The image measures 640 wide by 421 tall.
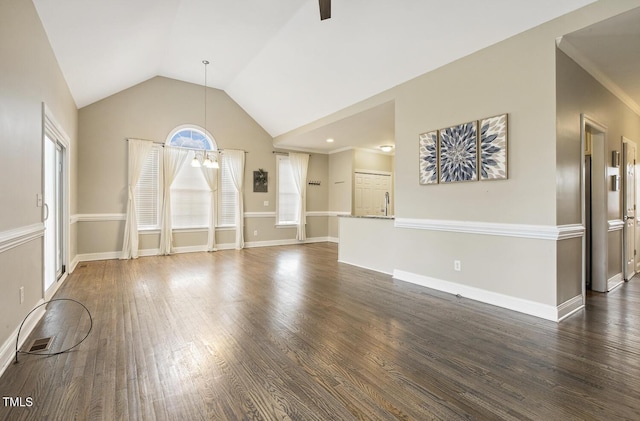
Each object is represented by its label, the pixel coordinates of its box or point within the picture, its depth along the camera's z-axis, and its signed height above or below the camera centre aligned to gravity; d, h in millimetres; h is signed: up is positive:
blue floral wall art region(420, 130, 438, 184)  3912 +664
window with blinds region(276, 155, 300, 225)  8367 +366
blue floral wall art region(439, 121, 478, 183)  3498 +657
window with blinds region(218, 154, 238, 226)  7430 +262
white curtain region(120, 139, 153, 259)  6215 +62
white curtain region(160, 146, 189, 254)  6629 +106
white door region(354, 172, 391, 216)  8516 +462
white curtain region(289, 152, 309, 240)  8523 +771
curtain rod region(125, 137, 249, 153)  6370 +1452
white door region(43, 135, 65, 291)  3855 -39
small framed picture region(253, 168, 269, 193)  7930 +723
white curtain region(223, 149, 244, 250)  7523 +690
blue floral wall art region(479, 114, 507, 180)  3227 +655
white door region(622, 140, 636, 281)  4262 +22
